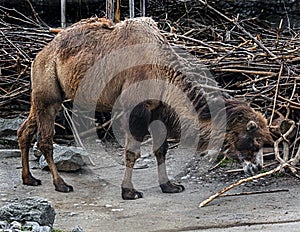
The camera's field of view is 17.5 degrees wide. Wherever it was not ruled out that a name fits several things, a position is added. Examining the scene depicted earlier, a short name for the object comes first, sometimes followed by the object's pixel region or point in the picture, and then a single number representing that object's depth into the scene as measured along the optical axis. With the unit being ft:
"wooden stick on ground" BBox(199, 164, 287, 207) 26.19
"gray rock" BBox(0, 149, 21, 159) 36.55
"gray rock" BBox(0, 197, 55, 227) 21.46
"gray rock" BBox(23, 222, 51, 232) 20.00
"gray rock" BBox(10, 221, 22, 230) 20.32
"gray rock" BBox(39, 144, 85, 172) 32.85
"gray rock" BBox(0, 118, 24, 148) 38.82
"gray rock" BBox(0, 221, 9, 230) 20.39
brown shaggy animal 27.33
